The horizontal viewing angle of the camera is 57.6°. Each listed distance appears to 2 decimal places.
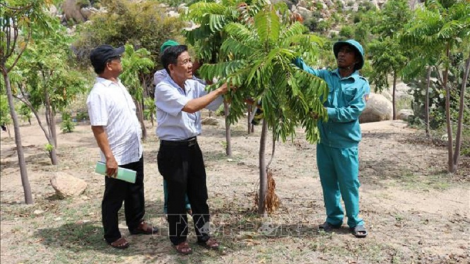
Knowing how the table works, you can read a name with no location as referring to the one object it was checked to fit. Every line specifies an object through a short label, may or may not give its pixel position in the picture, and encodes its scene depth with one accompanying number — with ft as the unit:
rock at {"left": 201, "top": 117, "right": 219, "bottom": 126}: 47.62
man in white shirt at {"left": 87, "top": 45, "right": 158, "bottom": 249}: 12.78
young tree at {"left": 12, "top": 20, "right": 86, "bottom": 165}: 29.48
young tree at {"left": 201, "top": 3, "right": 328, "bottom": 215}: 11.70
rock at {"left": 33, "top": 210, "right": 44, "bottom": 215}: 18.40
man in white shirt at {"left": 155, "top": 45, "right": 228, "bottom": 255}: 11.93
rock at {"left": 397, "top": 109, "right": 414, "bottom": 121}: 50.13
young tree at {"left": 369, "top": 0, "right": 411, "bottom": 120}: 41.96
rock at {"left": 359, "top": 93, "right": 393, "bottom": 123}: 52.16
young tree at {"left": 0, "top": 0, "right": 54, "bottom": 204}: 18.31
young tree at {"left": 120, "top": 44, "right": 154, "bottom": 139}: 35.63
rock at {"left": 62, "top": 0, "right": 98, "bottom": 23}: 168.45
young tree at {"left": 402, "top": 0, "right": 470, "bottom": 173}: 20.58
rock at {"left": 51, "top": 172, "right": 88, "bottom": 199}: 20.08
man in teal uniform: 13.20
